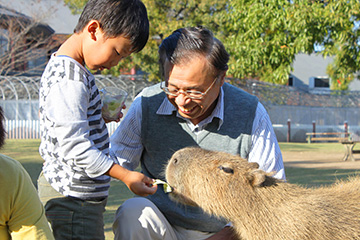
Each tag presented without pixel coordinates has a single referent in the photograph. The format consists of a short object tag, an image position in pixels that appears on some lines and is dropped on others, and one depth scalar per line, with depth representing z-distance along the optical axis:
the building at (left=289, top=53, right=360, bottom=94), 37.44
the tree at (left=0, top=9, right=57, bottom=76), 17.33
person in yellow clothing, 1.87
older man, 2.53
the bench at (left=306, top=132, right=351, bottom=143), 20.73
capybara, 2.28
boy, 2.28
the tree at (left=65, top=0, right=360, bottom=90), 8.08
